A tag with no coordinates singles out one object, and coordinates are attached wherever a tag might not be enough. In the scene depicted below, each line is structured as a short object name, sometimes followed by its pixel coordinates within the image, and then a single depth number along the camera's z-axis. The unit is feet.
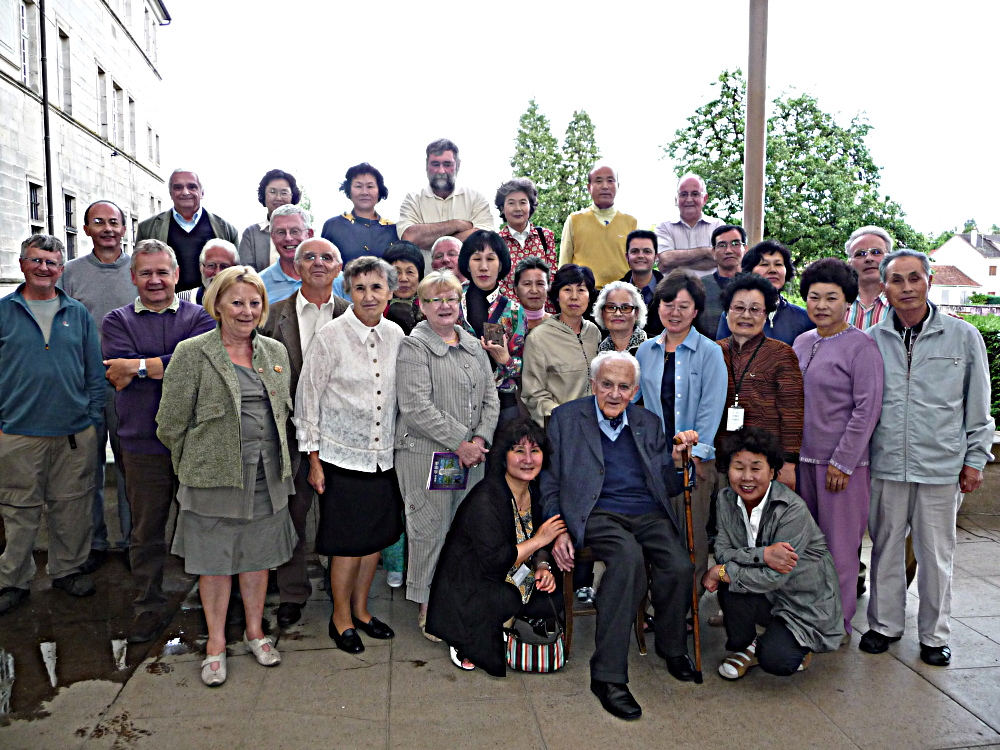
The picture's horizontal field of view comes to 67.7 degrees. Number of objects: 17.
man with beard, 19.10
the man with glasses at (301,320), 13.82
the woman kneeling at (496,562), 12.10
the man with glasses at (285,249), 15.43
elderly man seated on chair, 12.09
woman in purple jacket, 12.75
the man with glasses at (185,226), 17.74
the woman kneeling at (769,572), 12.04
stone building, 47.73
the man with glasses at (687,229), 19.86
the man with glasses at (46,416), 14.43
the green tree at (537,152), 129.39
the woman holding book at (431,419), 12.91
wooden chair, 12.40
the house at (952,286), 262.67
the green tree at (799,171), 80.02
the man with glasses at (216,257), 15.48
